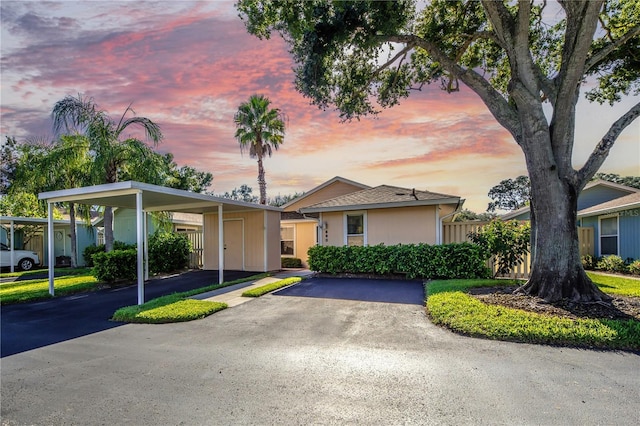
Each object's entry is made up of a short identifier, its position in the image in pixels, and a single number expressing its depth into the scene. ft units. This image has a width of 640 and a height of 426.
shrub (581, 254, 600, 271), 45.81
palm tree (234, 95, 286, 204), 65.00
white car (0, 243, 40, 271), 57.00
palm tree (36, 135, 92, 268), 39.22
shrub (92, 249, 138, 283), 36.58
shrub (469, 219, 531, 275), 31.99
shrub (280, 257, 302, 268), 55.88
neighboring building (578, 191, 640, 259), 41.06
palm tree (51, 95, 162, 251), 39.40
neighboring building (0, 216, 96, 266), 64.75
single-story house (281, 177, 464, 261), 40.06
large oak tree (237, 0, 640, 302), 22.57
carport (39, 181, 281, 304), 26.90
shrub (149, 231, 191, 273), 45.01
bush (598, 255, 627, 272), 40.83
